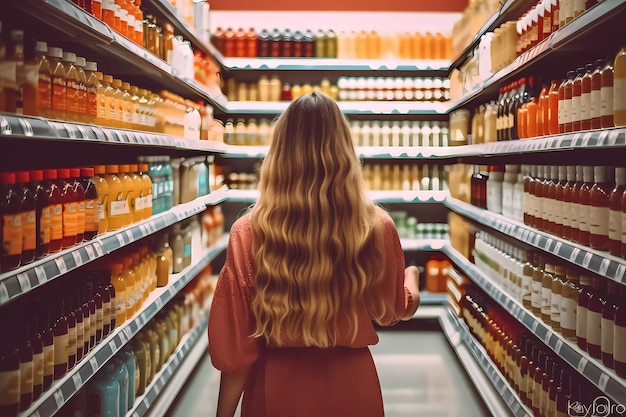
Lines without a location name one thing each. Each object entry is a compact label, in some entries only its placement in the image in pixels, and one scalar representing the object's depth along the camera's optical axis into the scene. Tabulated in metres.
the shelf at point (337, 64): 5.83
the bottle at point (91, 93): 2.33
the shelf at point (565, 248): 1.97
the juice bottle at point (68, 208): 2.13
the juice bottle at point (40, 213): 1.92
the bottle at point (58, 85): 2.04
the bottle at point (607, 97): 2.12
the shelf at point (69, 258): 1.64
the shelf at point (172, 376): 3.15
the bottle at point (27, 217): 1.82
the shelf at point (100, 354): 1.89
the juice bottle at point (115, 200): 2.72
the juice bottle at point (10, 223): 1.70
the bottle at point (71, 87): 2.14
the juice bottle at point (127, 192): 2.91
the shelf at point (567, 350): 1.94
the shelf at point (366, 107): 5.84
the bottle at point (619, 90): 2.00
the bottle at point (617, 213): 2.05
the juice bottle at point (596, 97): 2.19
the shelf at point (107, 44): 1.93
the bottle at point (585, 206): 2.31
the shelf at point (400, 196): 5.88
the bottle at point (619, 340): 1.99
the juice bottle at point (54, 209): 2.02
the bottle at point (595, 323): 2.22
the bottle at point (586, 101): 2.29
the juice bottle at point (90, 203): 2.33
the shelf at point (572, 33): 1.97
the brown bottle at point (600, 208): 2.19
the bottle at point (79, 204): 2.22
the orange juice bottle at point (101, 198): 2.53
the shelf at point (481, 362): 3.22
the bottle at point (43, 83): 1.93
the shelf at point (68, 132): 1.60
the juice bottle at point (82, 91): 2.24
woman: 1.72
